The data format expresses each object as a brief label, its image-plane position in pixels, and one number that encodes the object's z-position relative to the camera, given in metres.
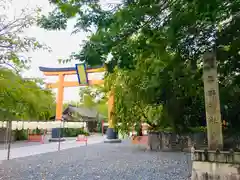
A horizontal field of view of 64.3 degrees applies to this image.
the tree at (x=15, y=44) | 4.09
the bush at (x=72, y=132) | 15.96
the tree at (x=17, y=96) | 3.86
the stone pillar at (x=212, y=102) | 3.11
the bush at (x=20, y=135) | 12.61
